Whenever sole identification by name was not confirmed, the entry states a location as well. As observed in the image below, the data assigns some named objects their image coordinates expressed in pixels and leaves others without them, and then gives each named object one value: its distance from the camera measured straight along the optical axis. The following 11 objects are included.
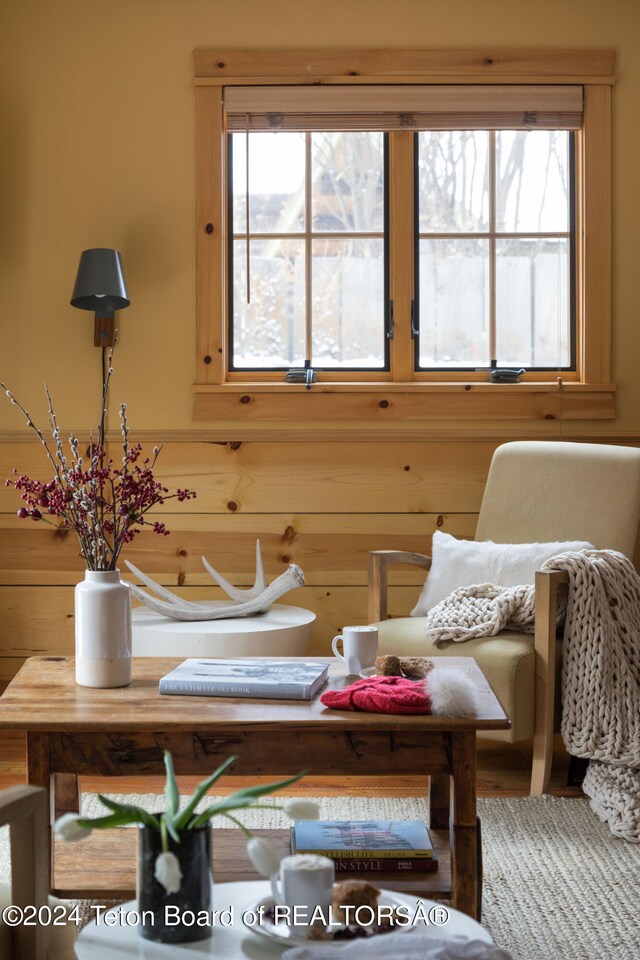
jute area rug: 1.90
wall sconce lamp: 3.34
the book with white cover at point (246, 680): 1.90
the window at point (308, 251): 3.70
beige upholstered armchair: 2.62
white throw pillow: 2.94
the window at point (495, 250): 3.69
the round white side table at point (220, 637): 3.00
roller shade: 3.58
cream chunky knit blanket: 2.55
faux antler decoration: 3.14
